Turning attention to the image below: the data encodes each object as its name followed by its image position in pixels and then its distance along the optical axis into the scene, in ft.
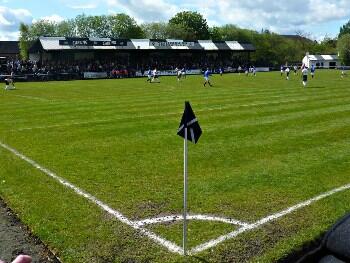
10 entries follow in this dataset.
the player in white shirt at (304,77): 131.62
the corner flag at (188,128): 21.04
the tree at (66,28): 426.92
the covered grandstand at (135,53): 238.89
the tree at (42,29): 401.04
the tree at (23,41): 314.84
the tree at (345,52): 401.29
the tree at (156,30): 428.56
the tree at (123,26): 437.99
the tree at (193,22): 458.50
